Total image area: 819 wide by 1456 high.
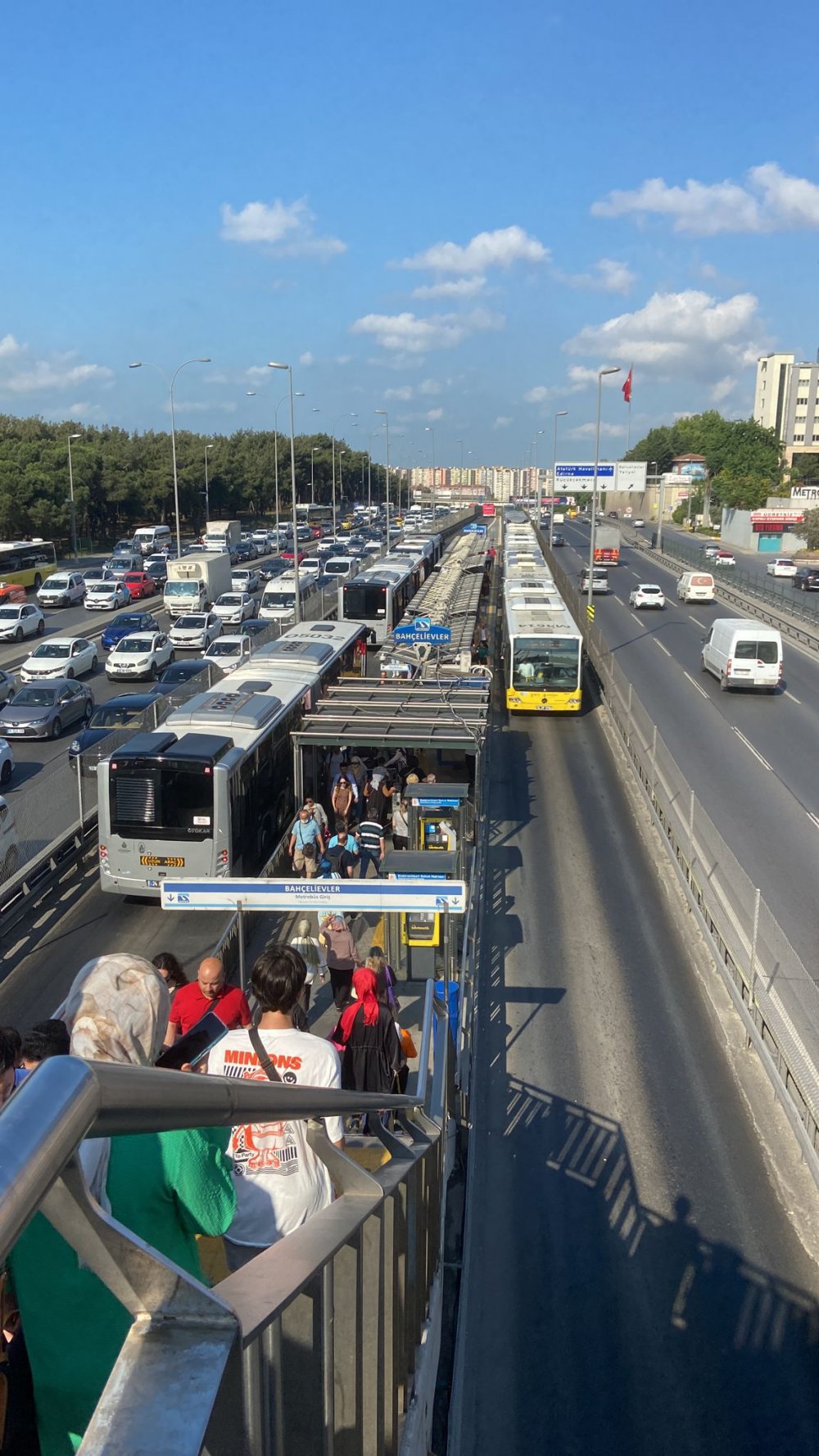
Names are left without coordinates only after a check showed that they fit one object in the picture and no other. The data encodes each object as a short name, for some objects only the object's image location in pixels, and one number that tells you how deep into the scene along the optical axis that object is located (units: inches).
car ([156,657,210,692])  1121.4
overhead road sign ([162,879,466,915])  395.9
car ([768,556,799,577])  2503.7
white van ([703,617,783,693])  1216.8
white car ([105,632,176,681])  1301.7
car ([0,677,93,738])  1008.2
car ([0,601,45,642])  1576.0
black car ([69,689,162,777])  884.6
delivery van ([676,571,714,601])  2089.1
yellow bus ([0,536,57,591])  2226.9
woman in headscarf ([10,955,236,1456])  63.6
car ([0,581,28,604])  1899.6
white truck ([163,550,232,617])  1807.3
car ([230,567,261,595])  2071.9
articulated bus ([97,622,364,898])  588.4
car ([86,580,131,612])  1892.2
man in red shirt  262.8
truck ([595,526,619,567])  2913.4
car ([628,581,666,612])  2010.3
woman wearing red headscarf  298.8
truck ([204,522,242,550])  2731.3
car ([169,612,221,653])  1549.0
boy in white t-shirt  118.9
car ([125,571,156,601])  2079.2
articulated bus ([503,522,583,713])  1111.0
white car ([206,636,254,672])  1257.7
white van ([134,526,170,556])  2837.1
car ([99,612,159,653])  1513.3
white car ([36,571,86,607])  1963.6
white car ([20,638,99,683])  1264.8
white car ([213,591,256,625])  1761.8
